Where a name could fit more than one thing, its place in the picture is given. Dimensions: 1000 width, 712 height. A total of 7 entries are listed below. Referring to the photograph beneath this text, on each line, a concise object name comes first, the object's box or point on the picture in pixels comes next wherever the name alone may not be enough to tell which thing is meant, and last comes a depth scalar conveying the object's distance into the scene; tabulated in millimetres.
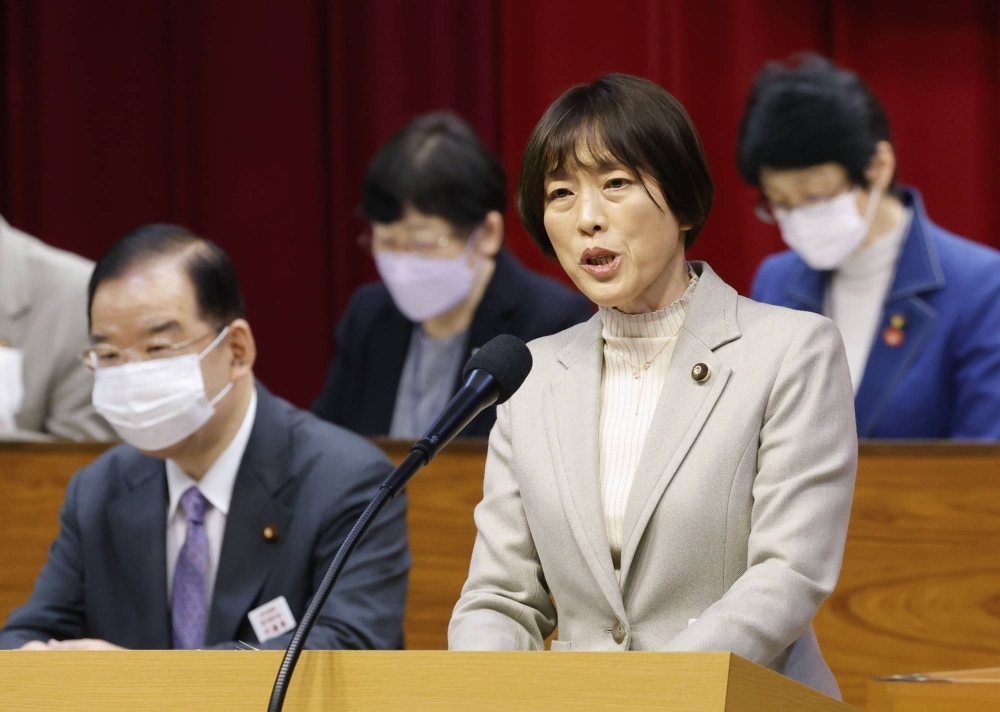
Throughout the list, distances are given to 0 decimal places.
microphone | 13002
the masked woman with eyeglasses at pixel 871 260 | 14722
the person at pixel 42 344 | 14842
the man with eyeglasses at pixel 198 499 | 14008
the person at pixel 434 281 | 14909
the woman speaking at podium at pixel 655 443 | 13274
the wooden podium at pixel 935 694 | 13358
